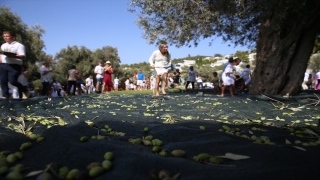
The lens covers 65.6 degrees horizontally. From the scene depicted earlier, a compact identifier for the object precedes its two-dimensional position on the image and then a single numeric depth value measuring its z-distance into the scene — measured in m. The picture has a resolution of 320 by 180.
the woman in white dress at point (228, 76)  8.95
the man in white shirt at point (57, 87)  18.25
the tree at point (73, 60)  45.72
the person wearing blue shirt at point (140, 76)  22.91
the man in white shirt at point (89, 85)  20.70
